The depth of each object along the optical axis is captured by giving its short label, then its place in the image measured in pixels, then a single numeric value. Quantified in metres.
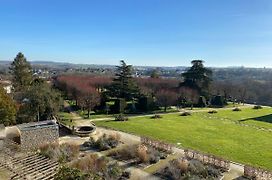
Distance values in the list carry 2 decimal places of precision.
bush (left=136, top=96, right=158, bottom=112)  29.74
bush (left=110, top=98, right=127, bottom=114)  28.35
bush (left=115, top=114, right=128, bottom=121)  24.47
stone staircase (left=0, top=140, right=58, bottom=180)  11.41
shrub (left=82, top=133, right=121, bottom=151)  16.23
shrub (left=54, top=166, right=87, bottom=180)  8.08
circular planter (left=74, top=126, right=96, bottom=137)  19.16
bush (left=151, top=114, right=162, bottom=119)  26.27
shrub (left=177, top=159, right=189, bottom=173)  12.77
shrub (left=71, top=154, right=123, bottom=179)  11.84
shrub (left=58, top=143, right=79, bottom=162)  13.91
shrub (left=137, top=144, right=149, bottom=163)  14.05
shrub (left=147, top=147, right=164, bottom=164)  14.16
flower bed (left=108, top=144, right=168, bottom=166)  14.08
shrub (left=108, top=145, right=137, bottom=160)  14.70
